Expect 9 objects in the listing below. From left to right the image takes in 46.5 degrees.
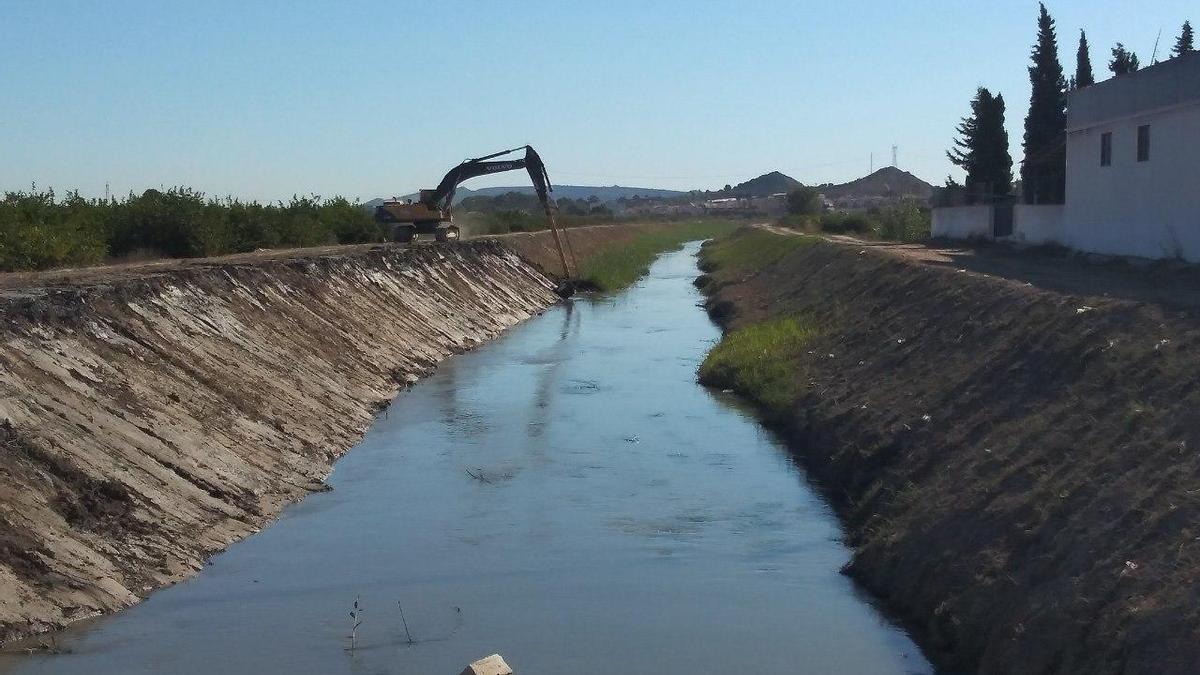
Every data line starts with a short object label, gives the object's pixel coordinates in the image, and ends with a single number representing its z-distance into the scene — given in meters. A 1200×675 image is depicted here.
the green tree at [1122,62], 56.88
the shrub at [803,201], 141.40
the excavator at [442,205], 50.47
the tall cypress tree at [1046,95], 59.22
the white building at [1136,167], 27.20
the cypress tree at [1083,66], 59.31
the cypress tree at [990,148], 60.72
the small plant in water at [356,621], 12.06
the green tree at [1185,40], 55.97
